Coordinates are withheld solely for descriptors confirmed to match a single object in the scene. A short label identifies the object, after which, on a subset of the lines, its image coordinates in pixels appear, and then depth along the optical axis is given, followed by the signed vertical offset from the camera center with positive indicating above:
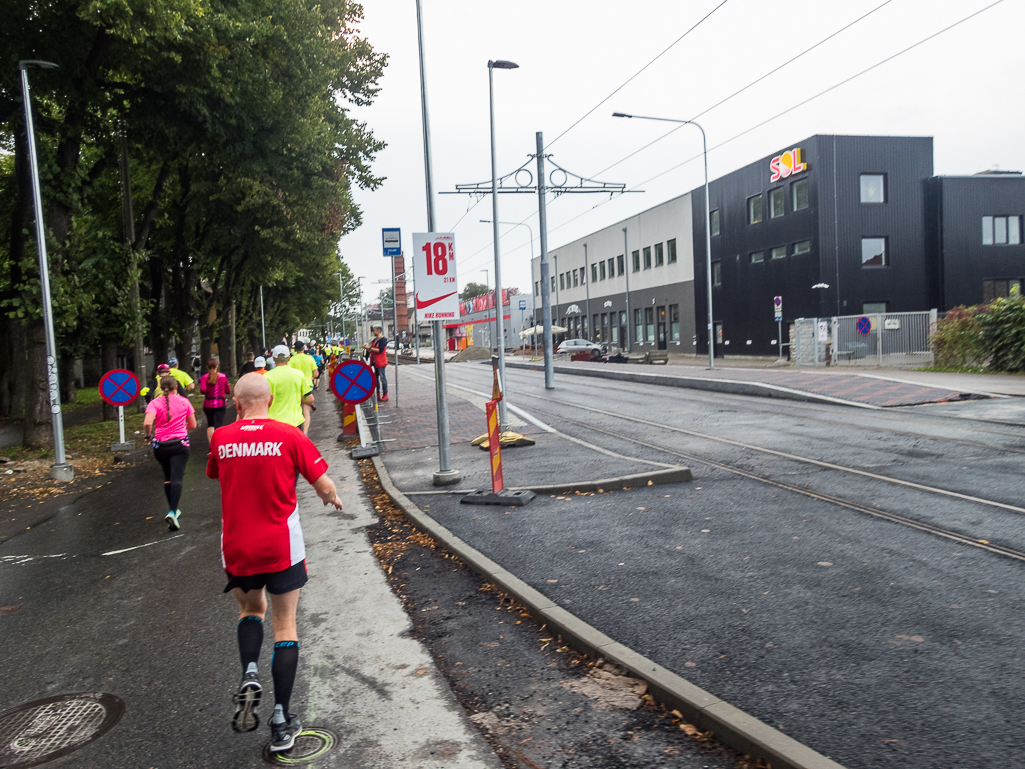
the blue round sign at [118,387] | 15.71 -0.66
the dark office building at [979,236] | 36.25 +3.89
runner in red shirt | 3.70 -0.86
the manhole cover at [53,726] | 3.65 -1.84
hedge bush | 21.73 -0.52
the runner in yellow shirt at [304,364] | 10.19 -0.27
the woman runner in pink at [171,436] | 8.48 -0.90
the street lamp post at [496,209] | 14.46 +3.06
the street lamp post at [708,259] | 32.31 +3.10
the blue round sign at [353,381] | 12.84 -0.59
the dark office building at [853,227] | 35.91 +4.53
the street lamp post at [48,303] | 12.98 +0.96
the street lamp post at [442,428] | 9.83 -1.08
